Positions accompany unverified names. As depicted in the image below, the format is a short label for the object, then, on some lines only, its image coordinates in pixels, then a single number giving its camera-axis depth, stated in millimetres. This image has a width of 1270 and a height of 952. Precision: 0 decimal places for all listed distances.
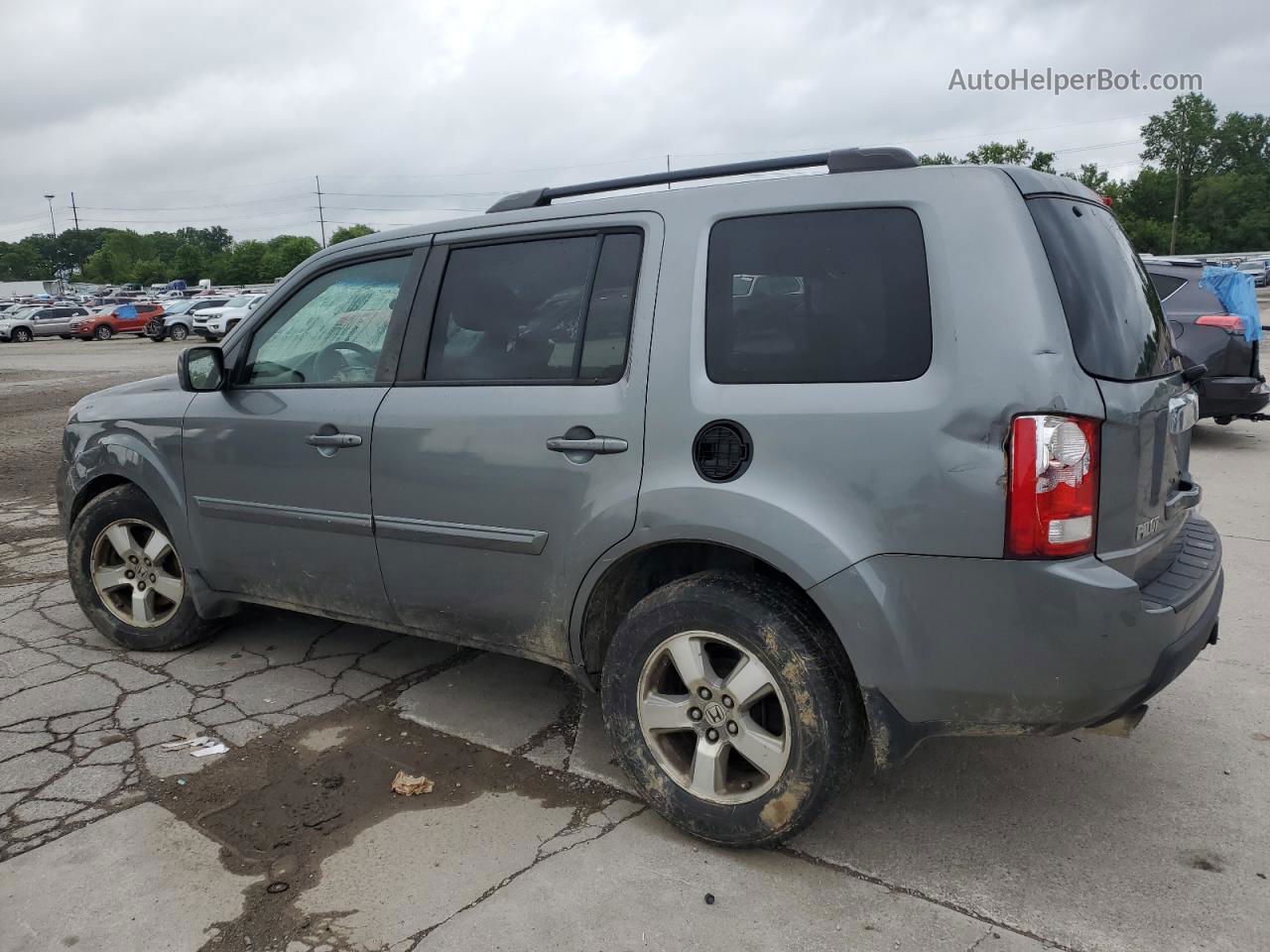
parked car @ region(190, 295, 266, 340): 35781
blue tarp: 9148
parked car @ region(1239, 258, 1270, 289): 48869
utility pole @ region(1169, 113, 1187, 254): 82950
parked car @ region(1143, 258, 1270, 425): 8852
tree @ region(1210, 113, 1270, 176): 95750
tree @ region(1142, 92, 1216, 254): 95000
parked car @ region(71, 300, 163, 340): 40156
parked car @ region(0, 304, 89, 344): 41125
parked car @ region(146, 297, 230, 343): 37438
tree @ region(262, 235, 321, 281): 119562
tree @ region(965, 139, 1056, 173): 63206
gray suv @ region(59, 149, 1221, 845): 2484
